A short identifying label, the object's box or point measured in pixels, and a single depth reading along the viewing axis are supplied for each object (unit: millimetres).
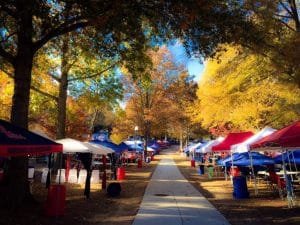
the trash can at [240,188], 8602
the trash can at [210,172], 14509
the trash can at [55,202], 6134
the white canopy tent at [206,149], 16695
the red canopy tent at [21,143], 4598
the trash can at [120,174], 13550
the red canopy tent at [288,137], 6516
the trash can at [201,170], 16501
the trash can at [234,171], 11396
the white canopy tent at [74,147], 8798
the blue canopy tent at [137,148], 24559
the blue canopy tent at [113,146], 14777
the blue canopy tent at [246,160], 10999
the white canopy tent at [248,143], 8315
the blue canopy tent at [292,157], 10528
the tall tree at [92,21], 6076
